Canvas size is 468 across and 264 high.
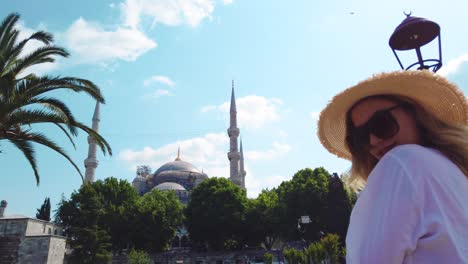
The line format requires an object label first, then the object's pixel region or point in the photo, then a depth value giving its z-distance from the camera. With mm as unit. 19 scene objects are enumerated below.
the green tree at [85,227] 31969
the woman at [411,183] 1003
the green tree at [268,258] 26262
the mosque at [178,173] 44062
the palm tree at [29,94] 7367
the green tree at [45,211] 49406
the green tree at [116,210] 36125
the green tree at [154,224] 36375
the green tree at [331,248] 16762
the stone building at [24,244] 23875
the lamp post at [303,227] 18309
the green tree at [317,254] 17062
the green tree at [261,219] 36281
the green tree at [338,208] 24109
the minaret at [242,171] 58125
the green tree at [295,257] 19756
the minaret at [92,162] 43562
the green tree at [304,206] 32344
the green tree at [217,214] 37000
